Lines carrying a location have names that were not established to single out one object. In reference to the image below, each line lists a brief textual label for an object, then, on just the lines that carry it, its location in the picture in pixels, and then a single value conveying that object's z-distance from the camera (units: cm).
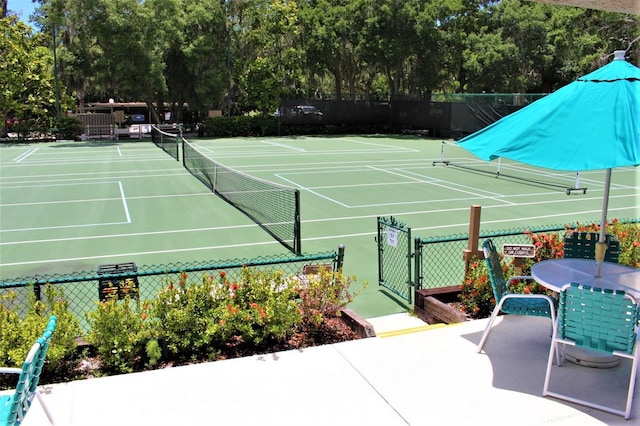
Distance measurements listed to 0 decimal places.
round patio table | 488
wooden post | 697
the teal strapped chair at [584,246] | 572
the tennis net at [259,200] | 1159
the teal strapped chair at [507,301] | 484
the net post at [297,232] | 1017
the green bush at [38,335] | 463
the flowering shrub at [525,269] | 648
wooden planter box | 639
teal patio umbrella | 422
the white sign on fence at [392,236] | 721
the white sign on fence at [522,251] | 585
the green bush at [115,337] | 491
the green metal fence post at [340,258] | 639
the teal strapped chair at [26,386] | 303
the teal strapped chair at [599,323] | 403
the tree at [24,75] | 3594
